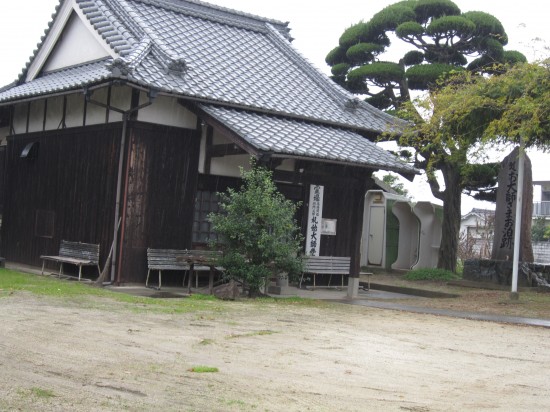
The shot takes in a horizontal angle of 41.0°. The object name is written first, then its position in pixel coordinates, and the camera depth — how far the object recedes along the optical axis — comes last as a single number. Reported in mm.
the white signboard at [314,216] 17703
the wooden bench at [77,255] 16469
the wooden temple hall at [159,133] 16016
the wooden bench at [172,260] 15672
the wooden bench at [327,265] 17641
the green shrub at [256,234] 14094
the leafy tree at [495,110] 15312
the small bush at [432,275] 22931
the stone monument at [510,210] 20406
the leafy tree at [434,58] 23203
